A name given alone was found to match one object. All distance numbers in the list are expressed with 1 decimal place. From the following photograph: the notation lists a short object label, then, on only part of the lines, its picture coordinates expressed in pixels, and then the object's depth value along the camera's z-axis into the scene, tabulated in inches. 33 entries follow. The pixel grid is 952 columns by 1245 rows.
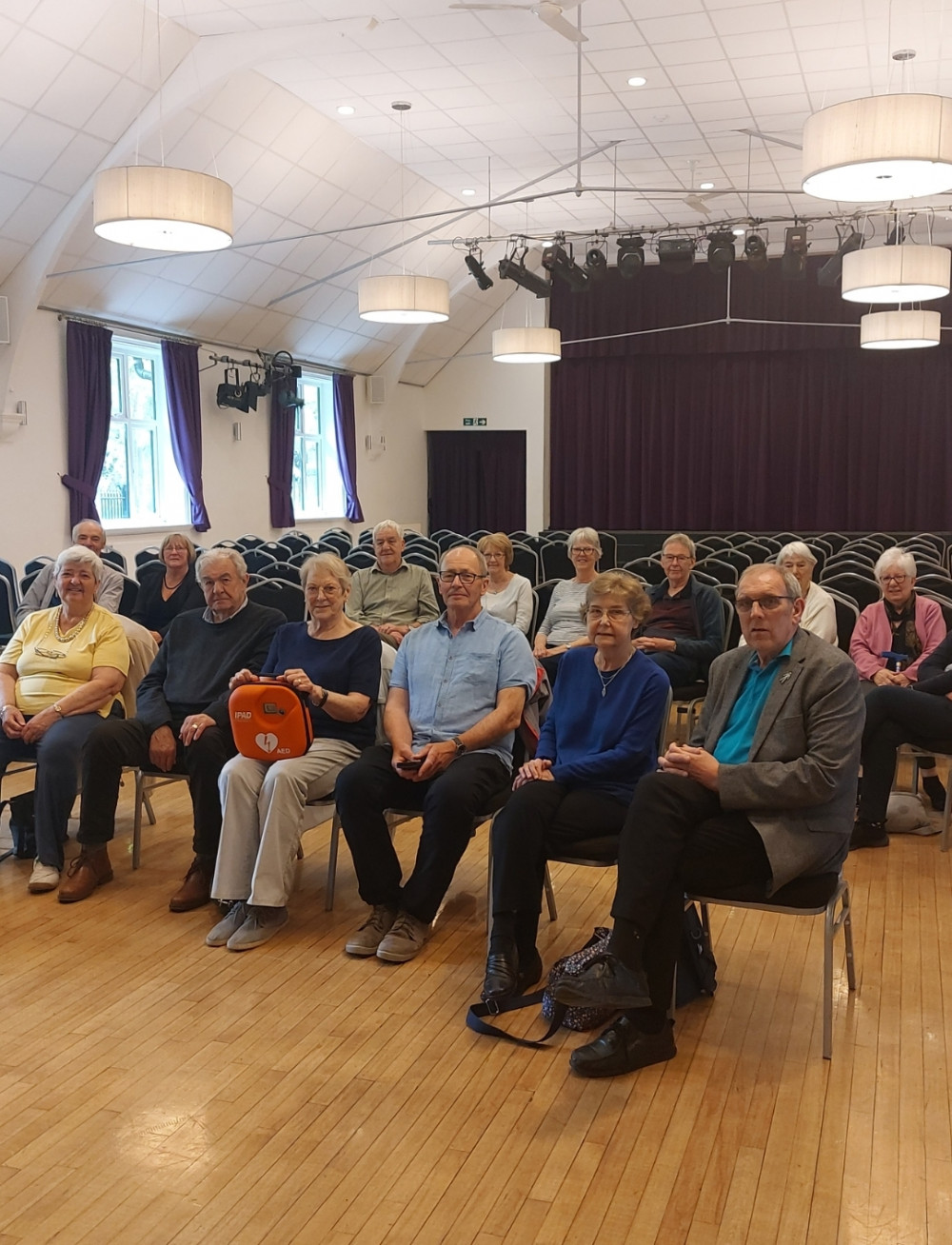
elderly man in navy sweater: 161.5
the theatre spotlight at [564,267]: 446.9
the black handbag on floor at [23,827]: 181.5
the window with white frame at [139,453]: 453.4
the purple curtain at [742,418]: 589.6
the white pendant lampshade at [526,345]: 447.8
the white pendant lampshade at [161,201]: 195.3
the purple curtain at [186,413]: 466.9
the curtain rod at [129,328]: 405.1
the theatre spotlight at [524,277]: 458.3
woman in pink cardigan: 200.1
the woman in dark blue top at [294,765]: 148.0
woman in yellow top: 167.0
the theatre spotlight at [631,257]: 441.4
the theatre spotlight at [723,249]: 428.8
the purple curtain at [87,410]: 409.1
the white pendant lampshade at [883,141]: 174.1
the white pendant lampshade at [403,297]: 319.9
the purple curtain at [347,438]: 606.2
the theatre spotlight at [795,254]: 427.5
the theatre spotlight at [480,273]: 471.5
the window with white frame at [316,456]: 593.3
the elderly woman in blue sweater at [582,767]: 130.5
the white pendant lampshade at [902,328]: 387.9
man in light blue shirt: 142.5
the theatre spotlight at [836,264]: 429.7
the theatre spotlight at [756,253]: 435.2
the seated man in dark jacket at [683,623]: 210.8
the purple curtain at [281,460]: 541.3
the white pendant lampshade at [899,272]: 303.7
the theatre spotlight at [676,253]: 440.8
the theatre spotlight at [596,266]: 451.8
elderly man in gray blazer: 115.0
